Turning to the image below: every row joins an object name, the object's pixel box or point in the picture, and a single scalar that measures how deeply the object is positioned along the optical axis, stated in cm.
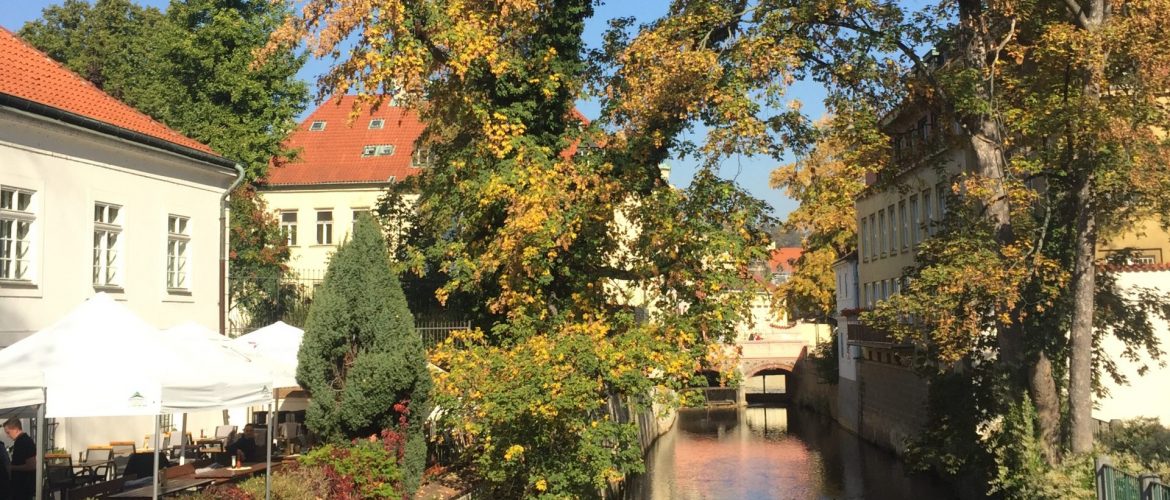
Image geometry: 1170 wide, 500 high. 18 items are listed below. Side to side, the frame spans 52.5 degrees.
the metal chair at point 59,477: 1328
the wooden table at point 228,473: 1480
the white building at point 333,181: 5397
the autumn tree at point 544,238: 1772
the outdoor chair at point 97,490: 1319
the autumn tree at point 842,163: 1809
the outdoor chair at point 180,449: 1784
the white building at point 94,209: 1694
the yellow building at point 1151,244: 2519
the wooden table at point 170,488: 1280
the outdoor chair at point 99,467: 1502
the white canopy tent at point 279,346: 1716
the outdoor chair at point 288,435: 1943
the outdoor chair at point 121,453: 1586
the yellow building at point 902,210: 2016
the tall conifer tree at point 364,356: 1656
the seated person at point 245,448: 1697
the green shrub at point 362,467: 1542
